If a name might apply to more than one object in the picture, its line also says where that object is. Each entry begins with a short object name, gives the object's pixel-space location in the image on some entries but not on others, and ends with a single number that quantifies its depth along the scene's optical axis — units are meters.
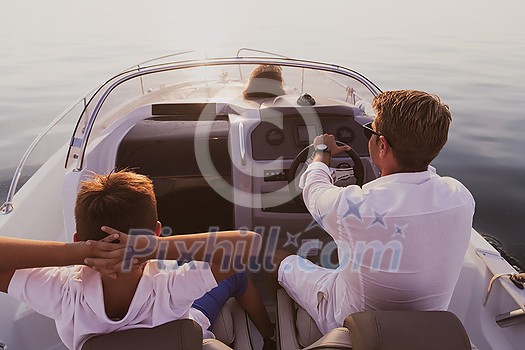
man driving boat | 1.29
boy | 1.18
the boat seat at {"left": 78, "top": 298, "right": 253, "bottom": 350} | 1.08
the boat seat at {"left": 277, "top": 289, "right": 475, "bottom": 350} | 1.07
